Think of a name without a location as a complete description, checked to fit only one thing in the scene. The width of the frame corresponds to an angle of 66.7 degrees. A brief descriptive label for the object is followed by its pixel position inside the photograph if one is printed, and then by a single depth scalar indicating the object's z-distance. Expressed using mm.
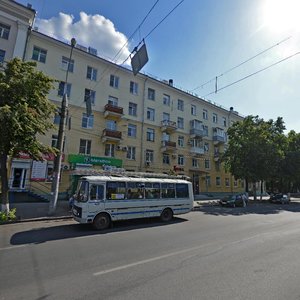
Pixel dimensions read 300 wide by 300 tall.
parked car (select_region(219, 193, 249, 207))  22766
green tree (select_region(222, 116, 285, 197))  27781
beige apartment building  23797
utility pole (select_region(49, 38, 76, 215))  14060
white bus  10359
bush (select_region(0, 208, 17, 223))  11276
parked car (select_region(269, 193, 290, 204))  29397
